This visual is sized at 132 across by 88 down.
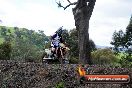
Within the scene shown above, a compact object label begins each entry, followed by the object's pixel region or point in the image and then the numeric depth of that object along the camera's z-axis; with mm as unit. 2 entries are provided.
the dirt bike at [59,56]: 11780
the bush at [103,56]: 31964
